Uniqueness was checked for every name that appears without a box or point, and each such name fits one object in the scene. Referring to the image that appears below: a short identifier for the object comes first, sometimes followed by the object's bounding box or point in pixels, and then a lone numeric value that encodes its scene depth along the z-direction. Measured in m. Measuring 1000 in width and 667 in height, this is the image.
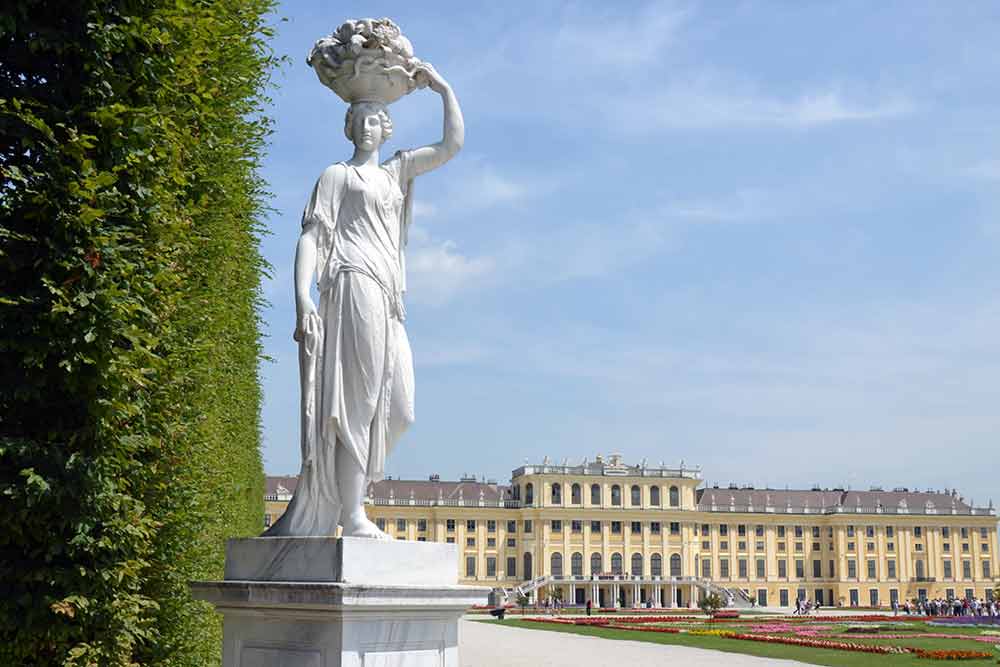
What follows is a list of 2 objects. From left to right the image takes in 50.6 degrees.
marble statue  5.12
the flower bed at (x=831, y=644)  23.97
